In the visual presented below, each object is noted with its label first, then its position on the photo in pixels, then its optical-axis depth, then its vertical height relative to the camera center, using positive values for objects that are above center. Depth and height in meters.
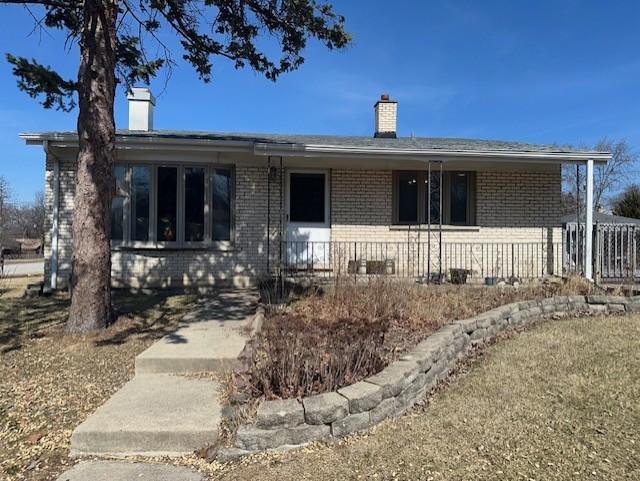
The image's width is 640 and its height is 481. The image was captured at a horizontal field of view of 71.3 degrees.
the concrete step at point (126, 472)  2.74 -1.46
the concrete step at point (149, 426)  3.03 -1.29
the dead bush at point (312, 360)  3.43 -1.02
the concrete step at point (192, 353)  4.30 -1.12
